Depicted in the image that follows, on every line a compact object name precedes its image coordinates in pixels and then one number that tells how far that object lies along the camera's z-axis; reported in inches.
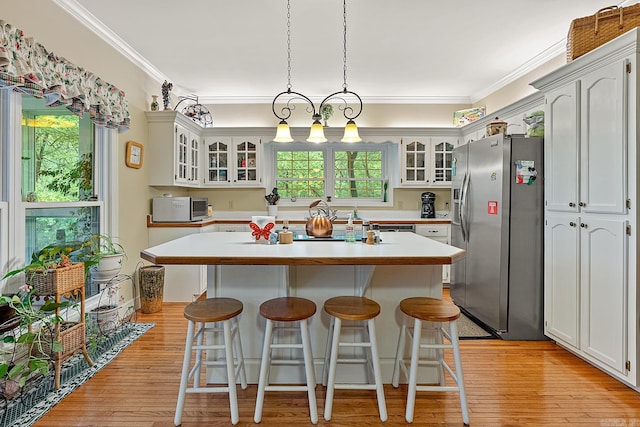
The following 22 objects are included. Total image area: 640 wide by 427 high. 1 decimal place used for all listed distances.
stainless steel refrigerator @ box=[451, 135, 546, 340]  109.3
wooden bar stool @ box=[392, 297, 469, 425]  67.2
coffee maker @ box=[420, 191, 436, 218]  185.9
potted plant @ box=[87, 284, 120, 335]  107.0
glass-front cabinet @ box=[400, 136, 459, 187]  184.5
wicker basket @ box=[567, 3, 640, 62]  84.8
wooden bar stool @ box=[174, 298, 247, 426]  66.9
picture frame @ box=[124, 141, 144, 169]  133.0
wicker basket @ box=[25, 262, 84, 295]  80.4
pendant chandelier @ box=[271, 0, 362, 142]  94.2
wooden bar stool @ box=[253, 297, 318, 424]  66.8
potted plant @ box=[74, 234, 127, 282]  106.1
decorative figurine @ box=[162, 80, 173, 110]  148.8
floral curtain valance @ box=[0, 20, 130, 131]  73.5
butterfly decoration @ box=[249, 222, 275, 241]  83.4
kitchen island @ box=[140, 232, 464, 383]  80.0
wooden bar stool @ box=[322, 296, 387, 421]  66.9
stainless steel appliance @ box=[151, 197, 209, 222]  150.0
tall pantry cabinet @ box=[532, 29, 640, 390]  78.4
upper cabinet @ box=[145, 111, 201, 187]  148.6
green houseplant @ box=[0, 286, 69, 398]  72.5
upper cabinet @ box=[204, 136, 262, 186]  183.3
